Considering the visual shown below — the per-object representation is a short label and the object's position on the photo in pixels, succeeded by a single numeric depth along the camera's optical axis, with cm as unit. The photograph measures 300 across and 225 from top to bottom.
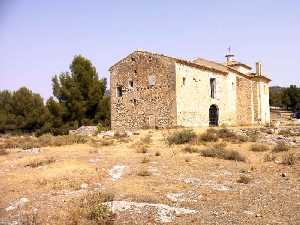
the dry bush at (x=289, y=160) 1097
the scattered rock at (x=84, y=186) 842
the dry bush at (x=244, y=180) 896
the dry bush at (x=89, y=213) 607
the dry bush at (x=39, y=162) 1102
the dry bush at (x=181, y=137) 1534
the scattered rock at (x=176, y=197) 748
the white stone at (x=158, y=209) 651
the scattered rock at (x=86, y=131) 2296
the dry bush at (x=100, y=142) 1557
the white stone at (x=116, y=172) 945
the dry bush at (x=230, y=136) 1595
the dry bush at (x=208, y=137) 1588
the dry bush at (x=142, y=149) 1342
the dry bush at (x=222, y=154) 1187
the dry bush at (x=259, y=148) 1350
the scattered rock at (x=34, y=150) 1439
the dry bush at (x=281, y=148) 1326
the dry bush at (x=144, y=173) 950
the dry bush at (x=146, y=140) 1591
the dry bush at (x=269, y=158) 1160
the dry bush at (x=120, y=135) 1860
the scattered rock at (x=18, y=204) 723
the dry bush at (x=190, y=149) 1311
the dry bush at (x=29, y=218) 623
